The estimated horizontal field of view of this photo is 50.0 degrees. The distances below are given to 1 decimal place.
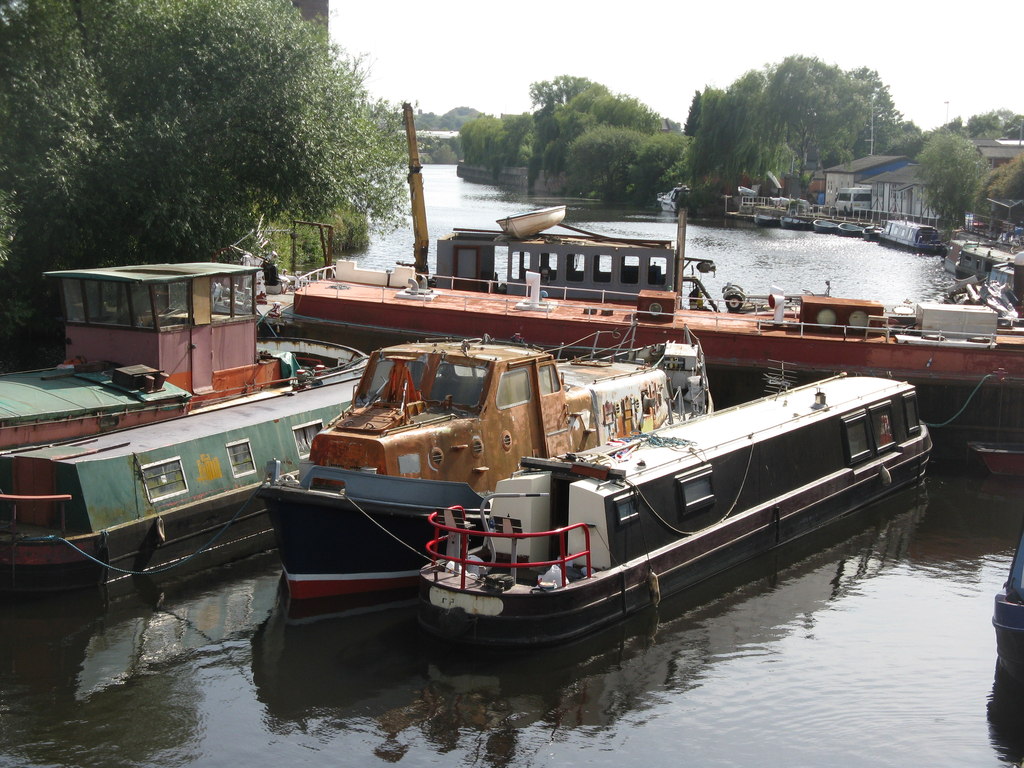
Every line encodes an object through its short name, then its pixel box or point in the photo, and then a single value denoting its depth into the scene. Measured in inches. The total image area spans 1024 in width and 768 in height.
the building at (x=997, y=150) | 3850.9
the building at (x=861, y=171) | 4480.8
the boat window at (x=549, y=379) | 642.2
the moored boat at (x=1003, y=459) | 908.0
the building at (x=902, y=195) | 3814.0
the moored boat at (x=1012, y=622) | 494.9
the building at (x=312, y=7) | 3165.4
